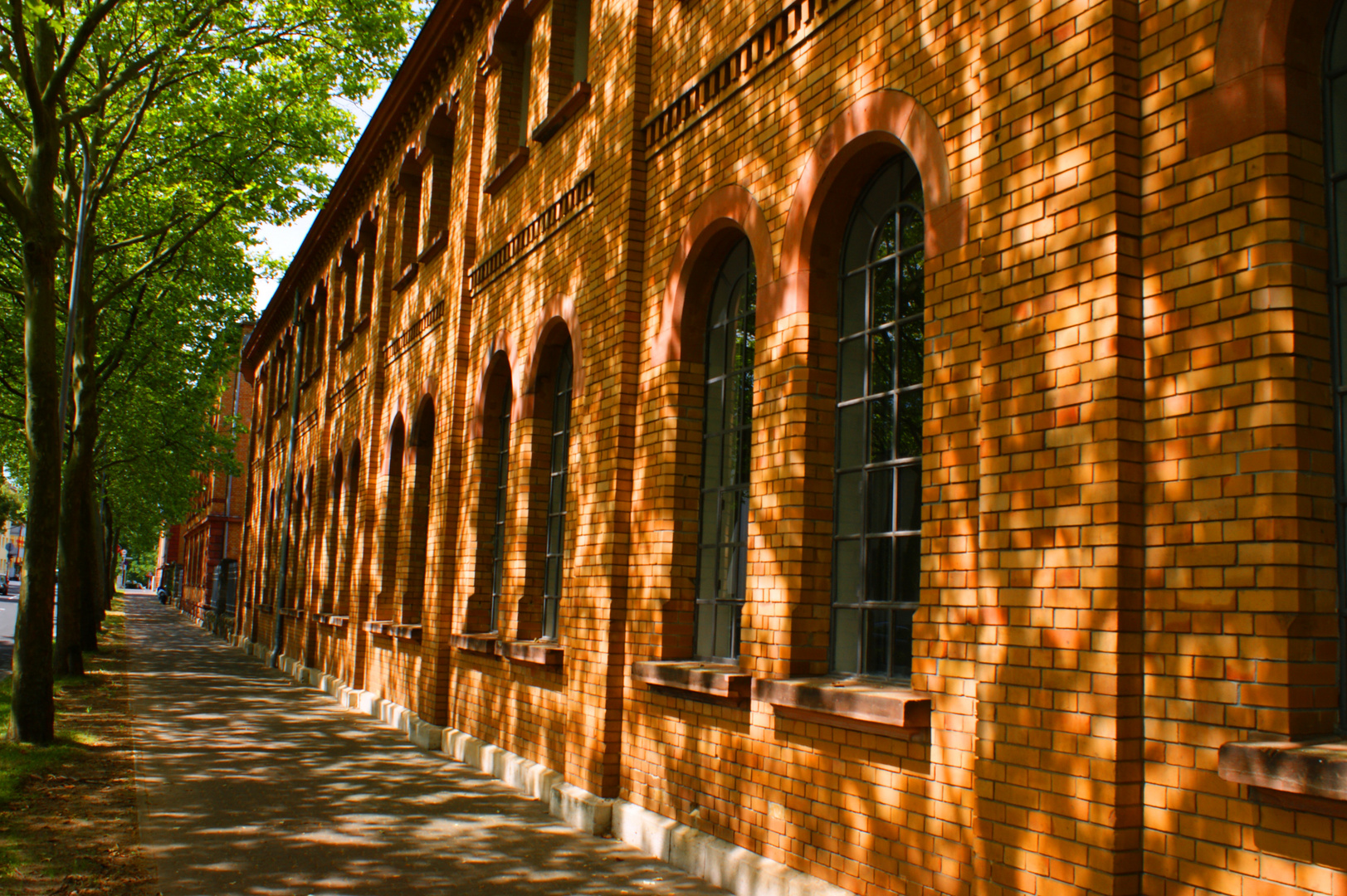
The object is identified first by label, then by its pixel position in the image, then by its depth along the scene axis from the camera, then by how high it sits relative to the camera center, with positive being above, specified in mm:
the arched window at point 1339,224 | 3453 +1218
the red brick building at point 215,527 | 54625 +1753
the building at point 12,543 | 114125 +1198
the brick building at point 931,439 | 3463 +654
